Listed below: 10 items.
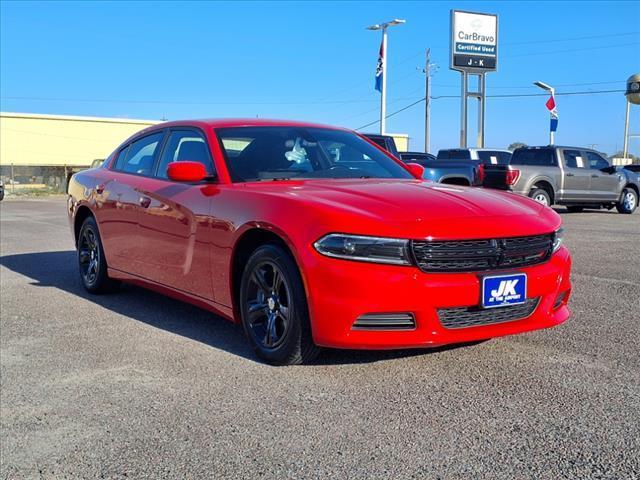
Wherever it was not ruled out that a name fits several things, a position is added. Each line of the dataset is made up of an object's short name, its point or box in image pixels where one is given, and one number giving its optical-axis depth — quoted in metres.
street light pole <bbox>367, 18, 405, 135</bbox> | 33.94
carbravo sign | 40.84
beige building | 50.47
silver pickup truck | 16.33
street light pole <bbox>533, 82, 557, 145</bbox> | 35.33
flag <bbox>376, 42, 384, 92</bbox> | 35.17
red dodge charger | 3.89
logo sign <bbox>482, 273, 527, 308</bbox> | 3.95
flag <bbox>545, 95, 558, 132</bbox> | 35.12
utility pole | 51.81
